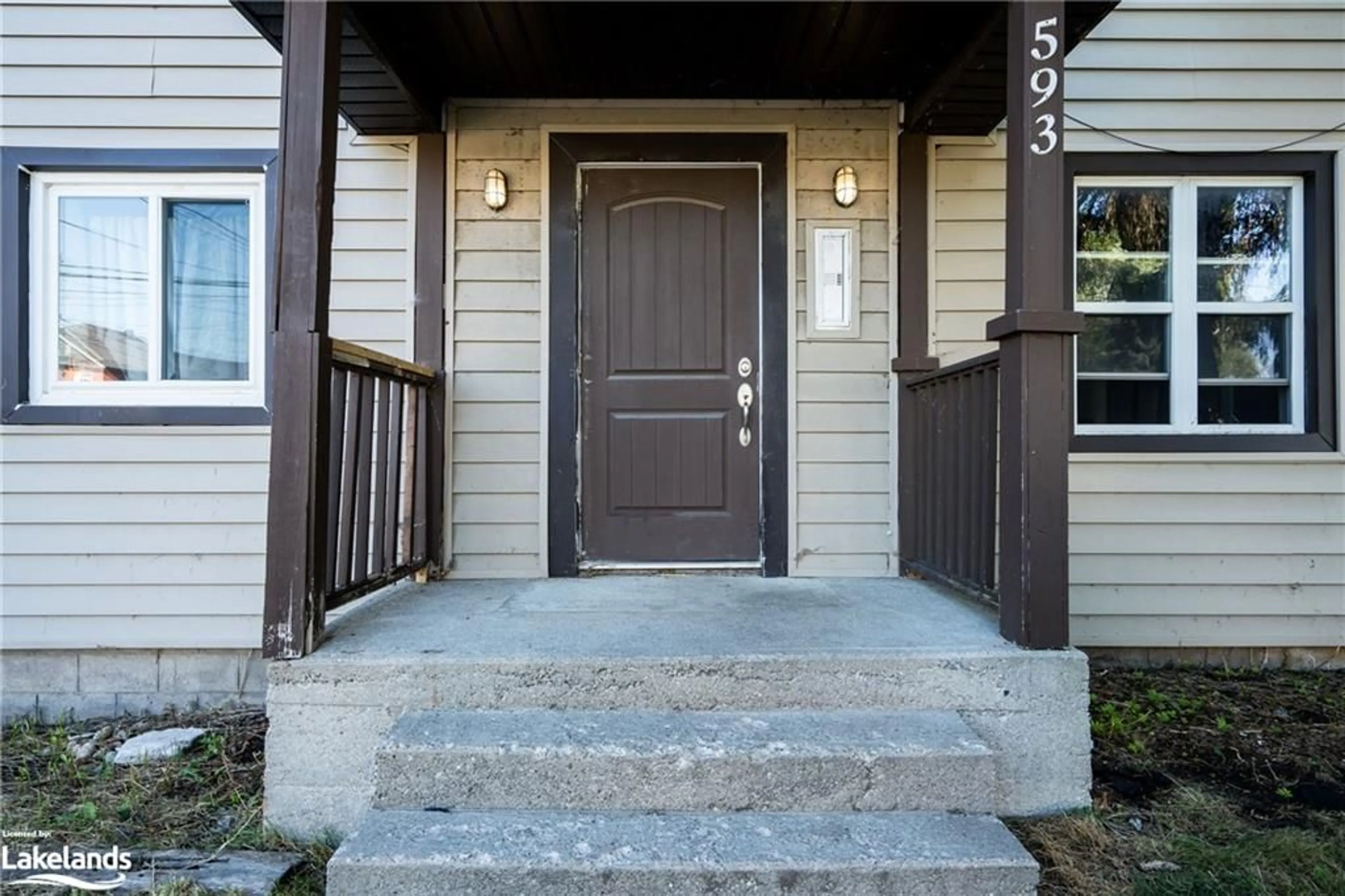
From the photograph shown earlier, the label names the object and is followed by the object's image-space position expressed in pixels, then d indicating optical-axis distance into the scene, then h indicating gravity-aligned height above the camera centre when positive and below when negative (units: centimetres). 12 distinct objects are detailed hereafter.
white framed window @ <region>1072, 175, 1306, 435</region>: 353 +72
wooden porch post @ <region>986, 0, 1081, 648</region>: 223 +32
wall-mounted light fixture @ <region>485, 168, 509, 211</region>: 342 +120
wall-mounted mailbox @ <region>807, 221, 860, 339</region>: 346 +81
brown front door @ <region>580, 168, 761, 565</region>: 347 +43
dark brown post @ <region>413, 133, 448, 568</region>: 341 +78
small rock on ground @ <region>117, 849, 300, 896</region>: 197 -111
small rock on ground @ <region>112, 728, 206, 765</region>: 285 -111
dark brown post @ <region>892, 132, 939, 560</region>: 344 +93
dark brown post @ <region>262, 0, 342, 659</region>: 219 +33
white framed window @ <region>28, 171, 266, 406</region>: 343 +74
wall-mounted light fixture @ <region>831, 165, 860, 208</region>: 342 +122
